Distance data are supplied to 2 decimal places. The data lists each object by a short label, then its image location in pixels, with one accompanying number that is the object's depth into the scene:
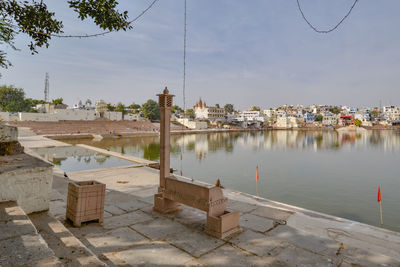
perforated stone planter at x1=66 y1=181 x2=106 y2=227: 4.88
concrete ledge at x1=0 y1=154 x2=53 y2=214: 4.13
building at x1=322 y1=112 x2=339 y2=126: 130.05
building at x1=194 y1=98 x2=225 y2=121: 101.29
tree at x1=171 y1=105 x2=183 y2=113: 113.79
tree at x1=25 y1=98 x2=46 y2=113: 61.43
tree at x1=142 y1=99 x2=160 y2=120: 78.31
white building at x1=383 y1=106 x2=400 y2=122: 128.52
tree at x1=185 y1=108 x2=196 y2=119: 103.56
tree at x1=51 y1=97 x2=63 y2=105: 72.15
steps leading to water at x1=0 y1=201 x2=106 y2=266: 2.38
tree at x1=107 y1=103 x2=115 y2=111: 85.20
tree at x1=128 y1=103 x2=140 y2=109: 134.82
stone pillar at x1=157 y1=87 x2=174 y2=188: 6.50
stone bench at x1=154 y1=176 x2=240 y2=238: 4.74
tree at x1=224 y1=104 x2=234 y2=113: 131.75
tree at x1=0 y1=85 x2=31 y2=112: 56.09
